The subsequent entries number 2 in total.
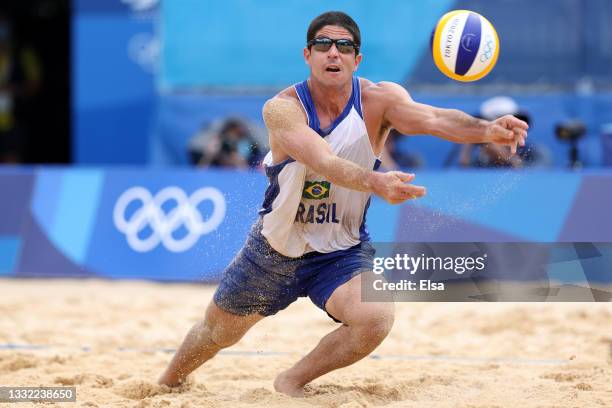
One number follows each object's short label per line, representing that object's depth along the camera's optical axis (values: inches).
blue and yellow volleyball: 398.3
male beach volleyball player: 382.6
